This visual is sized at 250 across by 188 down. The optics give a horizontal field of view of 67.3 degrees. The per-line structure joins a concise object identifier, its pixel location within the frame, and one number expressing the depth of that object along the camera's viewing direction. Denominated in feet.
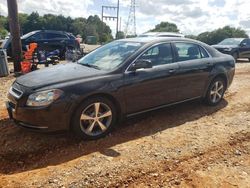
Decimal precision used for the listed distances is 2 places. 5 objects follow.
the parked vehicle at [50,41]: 32.11
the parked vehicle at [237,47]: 34.31
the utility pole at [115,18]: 91.22
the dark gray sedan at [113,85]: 8.93
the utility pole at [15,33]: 22.09
